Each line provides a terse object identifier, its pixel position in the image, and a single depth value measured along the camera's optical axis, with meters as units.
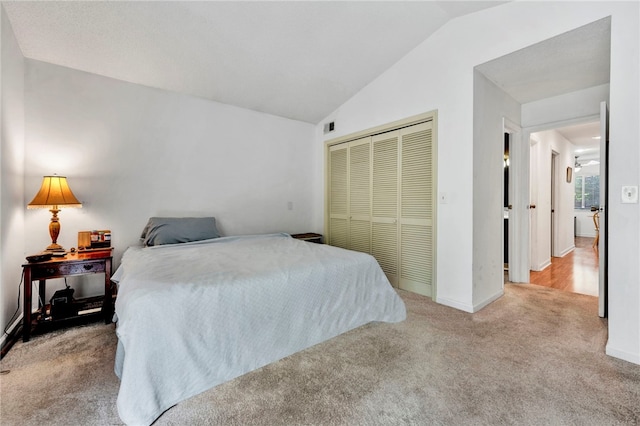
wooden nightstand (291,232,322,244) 4.16
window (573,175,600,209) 8.37
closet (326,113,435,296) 3.17
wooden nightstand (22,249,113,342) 2.13
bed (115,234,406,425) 1.39
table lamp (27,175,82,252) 2.36
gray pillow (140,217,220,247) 2.94
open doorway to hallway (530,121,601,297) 3.92
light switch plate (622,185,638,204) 1.87
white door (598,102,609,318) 2.46
